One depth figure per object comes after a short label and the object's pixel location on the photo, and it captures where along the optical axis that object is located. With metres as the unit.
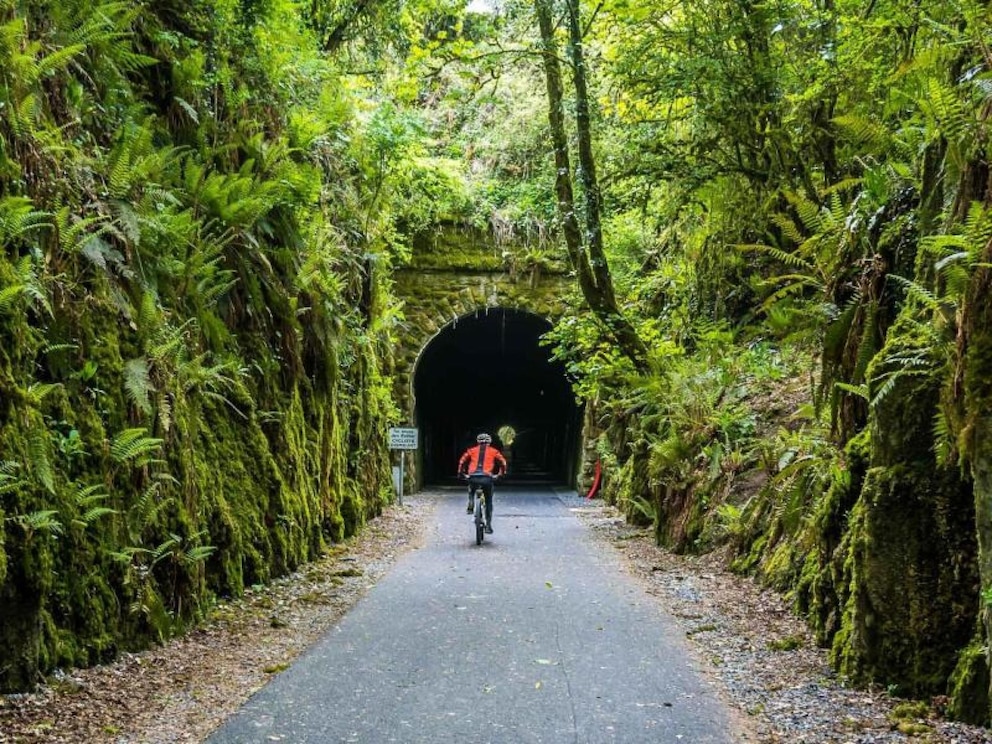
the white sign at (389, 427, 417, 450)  17.25
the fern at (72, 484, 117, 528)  4.98
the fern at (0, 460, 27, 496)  4.22
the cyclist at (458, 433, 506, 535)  12.62
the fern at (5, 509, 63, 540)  4.37
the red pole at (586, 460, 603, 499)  20.89
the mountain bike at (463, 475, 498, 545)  12.16
